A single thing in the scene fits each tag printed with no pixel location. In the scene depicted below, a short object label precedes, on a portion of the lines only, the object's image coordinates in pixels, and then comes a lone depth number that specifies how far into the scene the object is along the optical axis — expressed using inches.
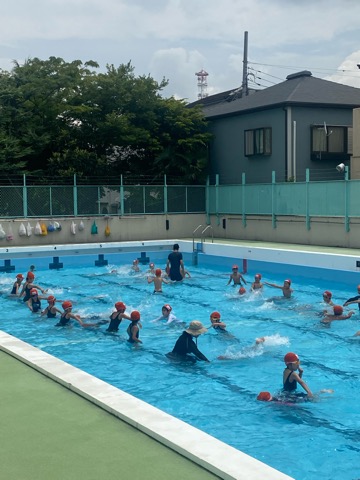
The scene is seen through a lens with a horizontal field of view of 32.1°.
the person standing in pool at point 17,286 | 649.6
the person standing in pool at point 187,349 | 389.4
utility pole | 1922.0
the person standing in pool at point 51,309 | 538.9
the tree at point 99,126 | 1191.6
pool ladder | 948.6
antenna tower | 2962.6
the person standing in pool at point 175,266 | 755.5
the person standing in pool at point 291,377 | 316.2
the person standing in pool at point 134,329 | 445.7
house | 1132.5
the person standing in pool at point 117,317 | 479.3
